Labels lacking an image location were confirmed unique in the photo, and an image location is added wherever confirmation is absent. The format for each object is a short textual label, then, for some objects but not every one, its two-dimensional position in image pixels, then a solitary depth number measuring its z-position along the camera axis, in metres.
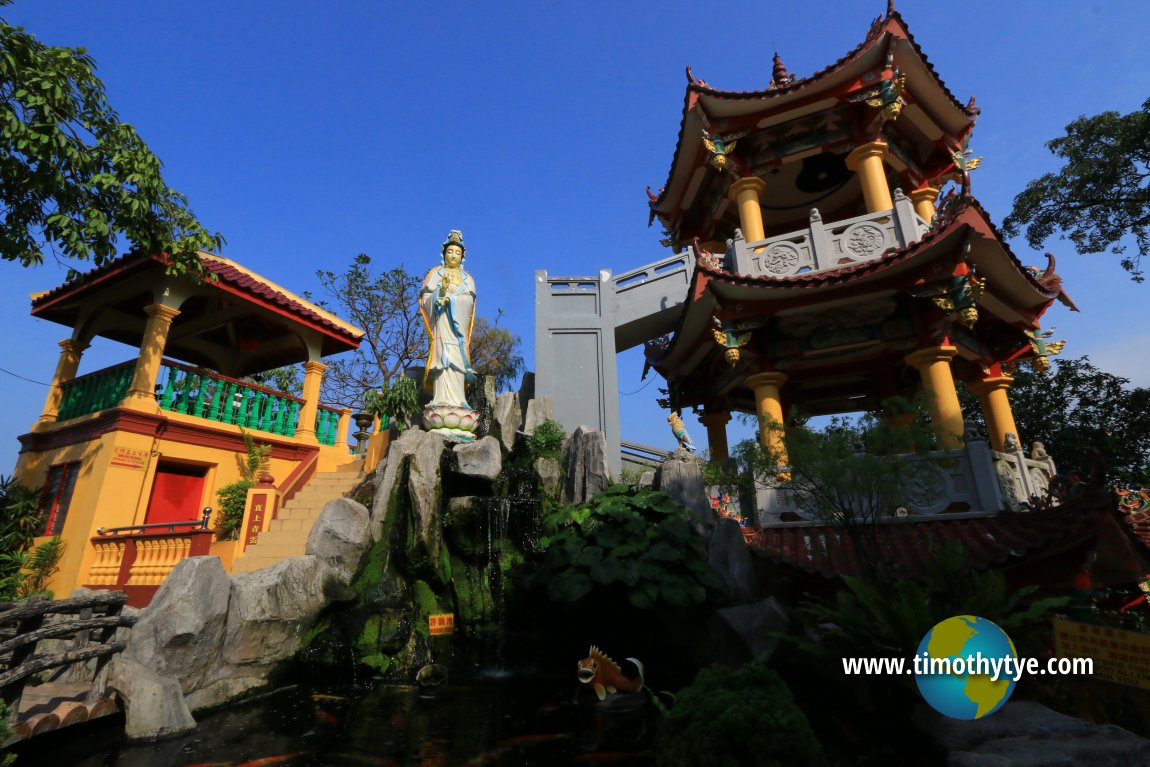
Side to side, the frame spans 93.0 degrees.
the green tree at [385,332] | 23.50
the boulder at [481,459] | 8.82
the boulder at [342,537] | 7.70
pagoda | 9.12
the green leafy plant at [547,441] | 10.81
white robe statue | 10.62
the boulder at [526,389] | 14.31
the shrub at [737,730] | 2.97
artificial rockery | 6.13
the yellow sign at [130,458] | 9.82
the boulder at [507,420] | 10.84
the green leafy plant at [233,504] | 9.70
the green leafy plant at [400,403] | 11.94
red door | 10.79
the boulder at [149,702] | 4.98
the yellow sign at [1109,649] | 3.40
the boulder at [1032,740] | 2.89
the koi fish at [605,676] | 5.88
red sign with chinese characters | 9.16
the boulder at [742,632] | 6.36
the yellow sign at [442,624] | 7.64
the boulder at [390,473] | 8.22
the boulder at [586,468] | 9.54
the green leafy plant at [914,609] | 4.53
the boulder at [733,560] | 7.23
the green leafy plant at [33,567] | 9.31
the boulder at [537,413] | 11.50
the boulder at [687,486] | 8.29
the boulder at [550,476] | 9.59
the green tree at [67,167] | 6.47
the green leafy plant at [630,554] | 6.93
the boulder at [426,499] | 7.92
